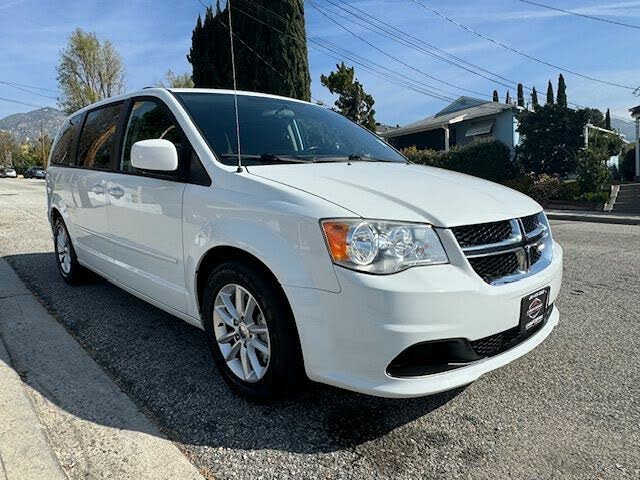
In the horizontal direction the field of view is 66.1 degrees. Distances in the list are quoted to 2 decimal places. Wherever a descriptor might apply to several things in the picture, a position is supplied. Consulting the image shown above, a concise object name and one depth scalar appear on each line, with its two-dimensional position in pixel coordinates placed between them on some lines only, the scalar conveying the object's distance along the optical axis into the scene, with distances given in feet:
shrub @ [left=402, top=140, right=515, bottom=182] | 60.49
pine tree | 88.69
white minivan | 6.76
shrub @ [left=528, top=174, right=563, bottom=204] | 52.19
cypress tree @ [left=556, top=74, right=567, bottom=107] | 139.95
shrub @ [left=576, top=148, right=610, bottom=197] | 49.62
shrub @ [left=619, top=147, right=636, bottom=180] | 78.28
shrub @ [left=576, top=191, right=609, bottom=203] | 48.44
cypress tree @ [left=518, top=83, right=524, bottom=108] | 180.10
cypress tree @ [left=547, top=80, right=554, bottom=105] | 144.38
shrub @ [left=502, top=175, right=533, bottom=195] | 55.57
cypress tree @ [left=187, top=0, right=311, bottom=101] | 76.54
